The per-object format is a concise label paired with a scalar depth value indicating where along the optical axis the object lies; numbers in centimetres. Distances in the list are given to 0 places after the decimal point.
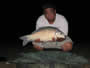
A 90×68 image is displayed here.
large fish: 162
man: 165
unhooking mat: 161
